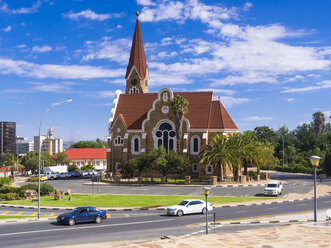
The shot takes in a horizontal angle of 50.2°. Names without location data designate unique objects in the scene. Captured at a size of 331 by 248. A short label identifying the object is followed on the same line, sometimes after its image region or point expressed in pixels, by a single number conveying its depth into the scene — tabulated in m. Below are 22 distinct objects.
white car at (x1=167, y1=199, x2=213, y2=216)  28.33
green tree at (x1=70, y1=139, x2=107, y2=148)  159.25
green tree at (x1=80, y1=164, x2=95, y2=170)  97.06
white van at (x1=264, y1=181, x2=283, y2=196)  40.28
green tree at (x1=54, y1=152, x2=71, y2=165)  102.41
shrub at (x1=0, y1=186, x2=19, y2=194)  42.47
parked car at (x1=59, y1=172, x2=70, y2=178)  75.44
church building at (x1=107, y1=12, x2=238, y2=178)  63.81
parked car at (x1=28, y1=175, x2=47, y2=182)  68.59
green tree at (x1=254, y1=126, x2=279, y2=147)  118.93
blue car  25.27
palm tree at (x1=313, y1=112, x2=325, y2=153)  103.00
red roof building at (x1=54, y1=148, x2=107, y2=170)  112.53
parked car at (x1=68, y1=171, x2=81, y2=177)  77.66
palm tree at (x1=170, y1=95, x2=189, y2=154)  61.91
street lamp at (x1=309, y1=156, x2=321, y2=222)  23.11
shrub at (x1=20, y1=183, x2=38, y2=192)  43.38
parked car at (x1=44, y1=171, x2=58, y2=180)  72.60
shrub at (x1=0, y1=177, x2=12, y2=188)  45.93
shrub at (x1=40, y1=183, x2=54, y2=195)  43.72
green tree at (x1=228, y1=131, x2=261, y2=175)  54.97
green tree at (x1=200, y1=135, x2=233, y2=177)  53.83
